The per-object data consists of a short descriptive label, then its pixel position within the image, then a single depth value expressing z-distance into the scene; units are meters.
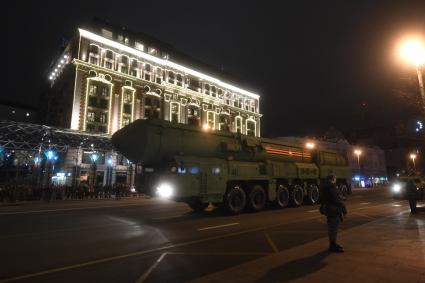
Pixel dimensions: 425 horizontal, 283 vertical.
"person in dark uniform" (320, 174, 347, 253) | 7.12
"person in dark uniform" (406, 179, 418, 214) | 14.35
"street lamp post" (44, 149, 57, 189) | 32.25
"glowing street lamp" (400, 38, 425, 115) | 12.65
